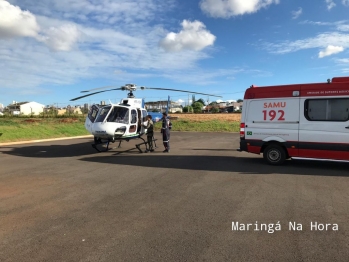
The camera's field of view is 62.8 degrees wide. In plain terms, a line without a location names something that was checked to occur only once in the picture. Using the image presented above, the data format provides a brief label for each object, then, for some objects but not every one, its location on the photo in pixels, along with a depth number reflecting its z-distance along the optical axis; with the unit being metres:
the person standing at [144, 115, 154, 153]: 13.40
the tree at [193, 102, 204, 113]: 88.48
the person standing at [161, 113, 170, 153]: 12.98
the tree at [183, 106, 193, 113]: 85.47
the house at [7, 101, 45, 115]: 94.25
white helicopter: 12.21
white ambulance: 8.16
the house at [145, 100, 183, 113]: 96.06
